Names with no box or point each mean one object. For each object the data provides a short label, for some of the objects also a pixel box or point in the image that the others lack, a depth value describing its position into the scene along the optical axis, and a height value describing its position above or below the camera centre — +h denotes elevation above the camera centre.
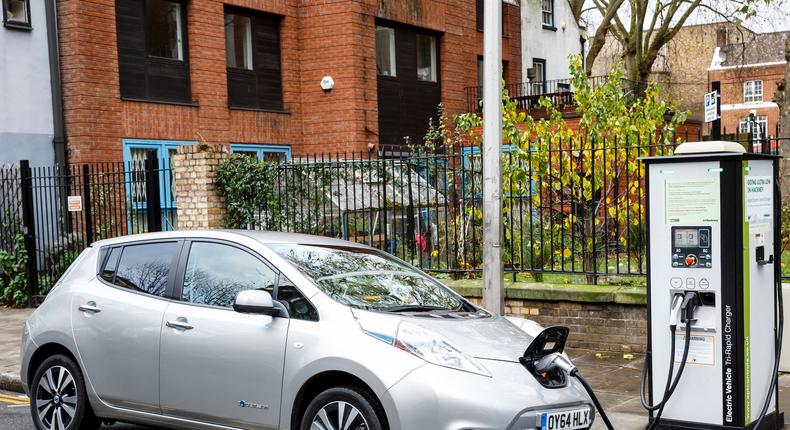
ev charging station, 5.95 -0.93
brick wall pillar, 12.88 -0.24
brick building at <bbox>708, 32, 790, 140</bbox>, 61.38 +5.51
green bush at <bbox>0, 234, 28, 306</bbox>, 14.98 -1.68
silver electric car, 5.18 -1.17
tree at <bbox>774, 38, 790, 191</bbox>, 12.24 +0.61
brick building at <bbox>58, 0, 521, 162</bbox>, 17.31 +2.28
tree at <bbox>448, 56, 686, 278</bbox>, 10.65 -0.12
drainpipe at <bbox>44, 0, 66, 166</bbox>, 16.88 +1.73
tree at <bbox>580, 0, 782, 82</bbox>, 27.02 +4.24
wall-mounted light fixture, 21.34 +2.06
